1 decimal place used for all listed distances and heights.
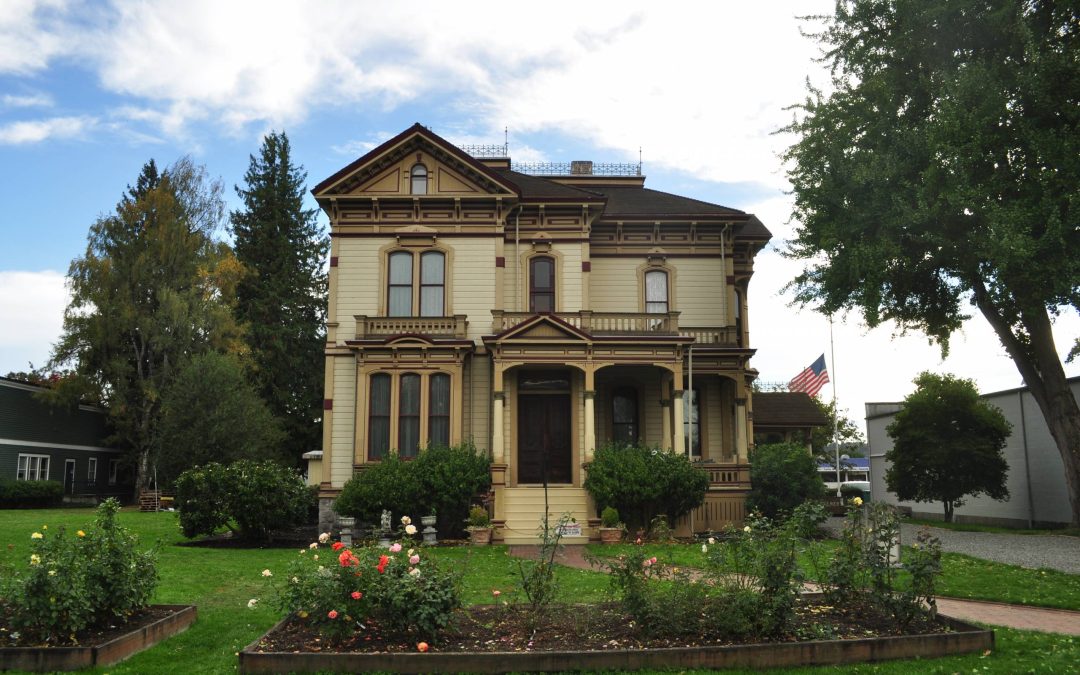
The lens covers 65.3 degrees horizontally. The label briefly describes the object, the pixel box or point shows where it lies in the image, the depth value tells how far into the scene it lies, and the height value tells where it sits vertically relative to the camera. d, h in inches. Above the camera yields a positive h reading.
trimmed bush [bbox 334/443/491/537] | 864.9 -27.0
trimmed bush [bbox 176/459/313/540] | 842.8 -37.9
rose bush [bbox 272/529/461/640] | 340.5 -54.8
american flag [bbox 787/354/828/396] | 1360.7 +134.4
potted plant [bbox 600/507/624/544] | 861.2 -67.2
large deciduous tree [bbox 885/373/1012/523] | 1061.8 +20.6
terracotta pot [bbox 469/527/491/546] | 860.6 -76.2
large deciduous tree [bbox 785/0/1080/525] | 733.9 +266.5
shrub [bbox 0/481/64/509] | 1456.7 -56.7
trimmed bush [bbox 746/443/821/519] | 1030.4 -25.9
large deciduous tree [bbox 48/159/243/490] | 1658.5 +288.1
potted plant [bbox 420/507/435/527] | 844.6 -59.0
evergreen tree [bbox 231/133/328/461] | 1991.9 +412.1
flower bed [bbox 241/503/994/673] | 326.3 -68.1
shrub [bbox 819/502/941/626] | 366.9 -48.5
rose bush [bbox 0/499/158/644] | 336.8 -50.4
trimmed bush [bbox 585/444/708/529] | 869.2 -22.8
